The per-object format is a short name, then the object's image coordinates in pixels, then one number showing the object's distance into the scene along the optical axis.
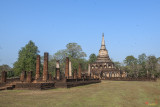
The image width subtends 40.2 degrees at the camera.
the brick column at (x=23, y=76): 27.18
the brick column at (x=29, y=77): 23.92
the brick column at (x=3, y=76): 25.27
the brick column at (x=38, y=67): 27.19
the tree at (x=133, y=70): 69.30
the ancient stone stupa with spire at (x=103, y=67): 60.47
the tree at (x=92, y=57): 105.76
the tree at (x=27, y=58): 47.16
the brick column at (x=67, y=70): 29.55
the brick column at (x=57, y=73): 27.95
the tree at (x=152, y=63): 62.42
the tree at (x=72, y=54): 57.19
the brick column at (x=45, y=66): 25.22
